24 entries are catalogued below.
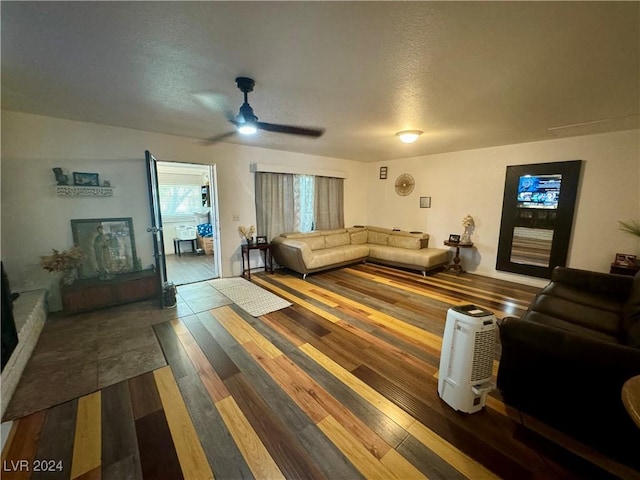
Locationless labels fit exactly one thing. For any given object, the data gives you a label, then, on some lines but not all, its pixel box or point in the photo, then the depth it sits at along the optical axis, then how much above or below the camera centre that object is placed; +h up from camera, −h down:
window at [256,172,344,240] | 4.96 +0.09
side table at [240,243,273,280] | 4.62 -0.97
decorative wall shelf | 3.12 +0.19
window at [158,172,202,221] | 6.50 +0.29
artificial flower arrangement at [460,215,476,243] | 4.77 -0.36
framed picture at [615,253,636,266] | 3.27 -0.65
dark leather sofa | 1.31 -0.96
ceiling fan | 2.00 +0.87
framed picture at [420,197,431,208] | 5.42 +0.13
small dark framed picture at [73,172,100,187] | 3.18 +0.34
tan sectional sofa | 4.65 -0.87
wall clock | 5.67 +0.54
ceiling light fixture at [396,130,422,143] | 3.39 +1.00
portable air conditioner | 1.64 -0.99
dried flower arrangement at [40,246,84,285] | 2.95 -0.68
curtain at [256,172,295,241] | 4.89 +0.06
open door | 3.22 -0.24
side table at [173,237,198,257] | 6.48 -0.99
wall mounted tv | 3.91 +0.29
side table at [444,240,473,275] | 4.74 -0.89
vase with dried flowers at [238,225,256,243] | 4.69 -0.47
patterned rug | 3.34 -1.33
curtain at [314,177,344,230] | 5.75 +0.10
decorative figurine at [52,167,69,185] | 3.04 +0.36
